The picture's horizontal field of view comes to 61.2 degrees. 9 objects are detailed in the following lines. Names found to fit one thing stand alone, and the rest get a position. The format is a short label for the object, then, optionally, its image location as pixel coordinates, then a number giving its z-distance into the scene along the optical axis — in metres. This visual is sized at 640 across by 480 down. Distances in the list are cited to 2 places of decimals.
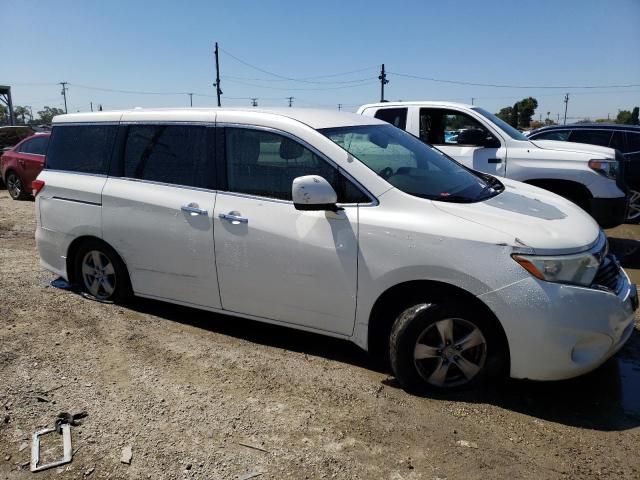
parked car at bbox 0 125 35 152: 16.02
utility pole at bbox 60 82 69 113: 96.12
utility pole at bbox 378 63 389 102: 44.81
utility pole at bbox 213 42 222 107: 41.47
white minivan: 3.06
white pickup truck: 6.71
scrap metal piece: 2.76
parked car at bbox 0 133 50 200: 11.83
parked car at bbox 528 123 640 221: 9.02
